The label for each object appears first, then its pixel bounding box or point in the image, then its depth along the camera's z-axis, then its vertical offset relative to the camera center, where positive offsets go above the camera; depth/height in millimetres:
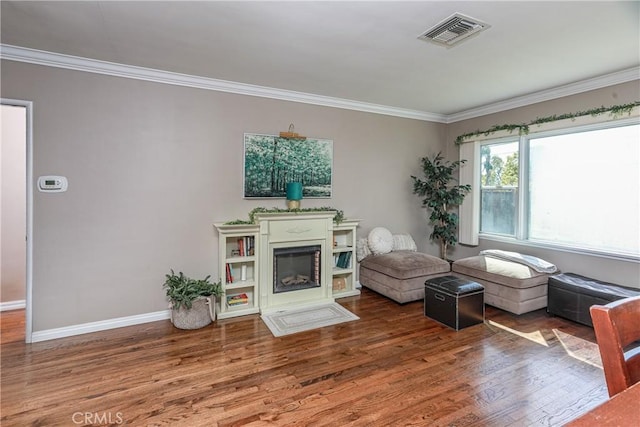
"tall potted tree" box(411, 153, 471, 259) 4711 +250
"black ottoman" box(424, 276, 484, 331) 3094 -934
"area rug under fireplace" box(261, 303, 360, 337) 3111 -1168
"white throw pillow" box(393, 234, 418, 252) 4523 -475
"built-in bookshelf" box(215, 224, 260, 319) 3355 -692
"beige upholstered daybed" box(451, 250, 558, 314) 3361 -770
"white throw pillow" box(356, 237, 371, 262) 4348 -543
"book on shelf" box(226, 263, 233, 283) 3473 -731
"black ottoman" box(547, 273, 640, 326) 3000 -824
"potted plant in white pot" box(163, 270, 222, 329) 3072 -925
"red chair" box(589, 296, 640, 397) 931 -394
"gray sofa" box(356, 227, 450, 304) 3783 -702
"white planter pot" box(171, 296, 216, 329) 3080 -1060
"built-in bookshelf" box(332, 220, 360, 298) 4074 -666
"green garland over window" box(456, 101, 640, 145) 3182 +1106
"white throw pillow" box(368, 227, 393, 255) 4301 -432
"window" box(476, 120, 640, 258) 3277 +291
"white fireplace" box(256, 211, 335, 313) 3533 -597
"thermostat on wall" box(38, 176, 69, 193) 2861 +220
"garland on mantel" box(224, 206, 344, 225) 3521 -21
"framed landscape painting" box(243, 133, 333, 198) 3703 +553
